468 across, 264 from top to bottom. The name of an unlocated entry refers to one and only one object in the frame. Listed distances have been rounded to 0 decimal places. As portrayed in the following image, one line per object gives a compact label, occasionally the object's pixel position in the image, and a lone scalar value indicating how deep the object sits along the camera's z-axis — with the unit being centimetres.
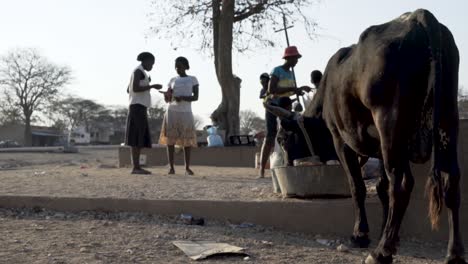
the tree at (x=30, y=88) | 5791
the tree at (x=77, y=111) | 6450
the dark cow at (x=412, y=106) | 417
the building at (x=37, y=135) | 6643
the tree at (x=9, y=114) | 5878
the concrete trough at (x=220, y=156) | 1383
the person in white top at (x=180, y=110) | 898
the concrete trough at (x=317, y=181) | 577
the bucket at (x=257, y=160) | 1152
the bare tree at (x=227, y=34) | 1633
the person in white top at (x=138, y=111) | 884
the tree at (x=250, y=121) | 5664
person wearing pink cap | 770
